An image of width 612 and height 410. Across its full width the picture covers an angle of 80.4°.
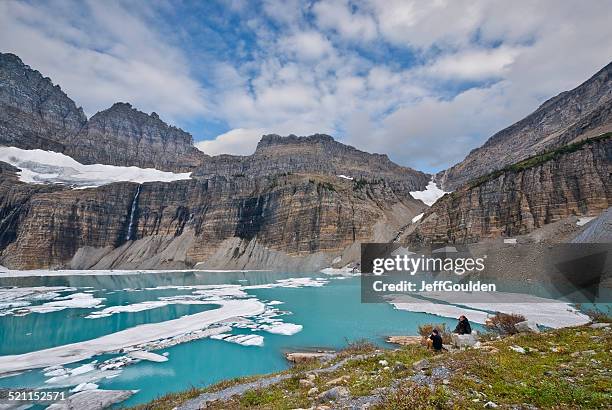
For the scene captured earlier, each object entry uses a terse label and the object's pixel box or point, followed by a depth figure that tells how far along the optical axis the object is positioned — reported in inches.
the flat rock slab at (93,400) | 595.5
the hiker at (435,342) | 552.1
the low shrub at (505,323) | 711.6
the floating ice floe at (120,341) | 892.0
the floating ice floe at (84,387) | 686.5
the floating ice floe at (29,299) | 1711.4
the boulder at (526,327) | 642.2
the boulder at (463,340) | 570.3
